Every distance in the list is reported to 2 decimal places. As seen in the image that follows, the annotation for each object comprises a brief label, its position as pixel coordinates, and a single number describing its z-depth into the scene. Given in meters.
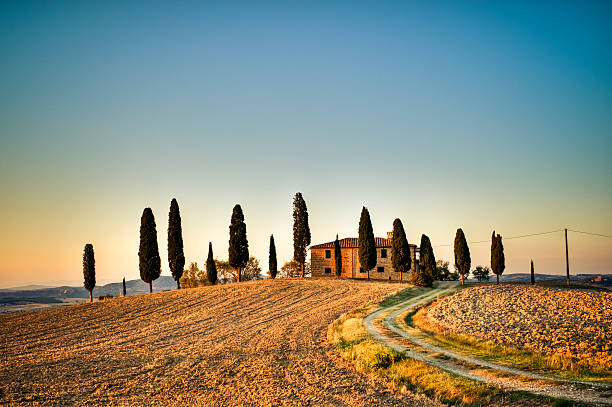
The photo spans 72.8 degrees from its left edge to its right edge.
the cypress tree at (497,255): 71.75
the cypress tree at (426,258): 69.62
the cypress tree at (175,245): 61.84
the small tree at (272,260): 69.00
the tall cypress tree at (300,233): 71.62
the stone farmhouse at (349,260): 75.06
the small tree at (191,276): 83.97
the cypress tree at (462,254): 71.00
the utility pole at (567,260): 63.19
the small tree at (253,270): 93.06
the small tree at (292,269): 90.88
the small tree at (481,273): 83.00
